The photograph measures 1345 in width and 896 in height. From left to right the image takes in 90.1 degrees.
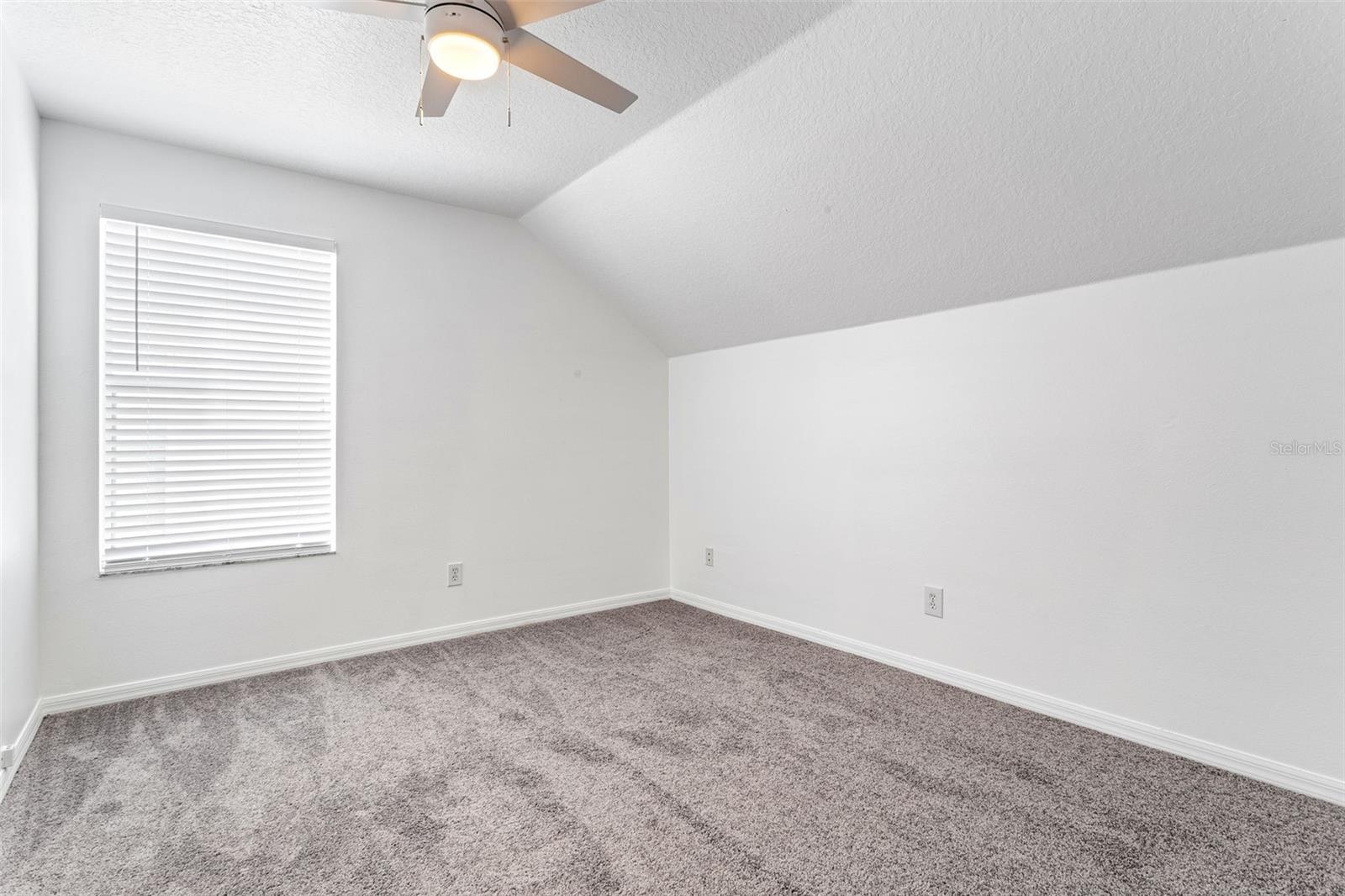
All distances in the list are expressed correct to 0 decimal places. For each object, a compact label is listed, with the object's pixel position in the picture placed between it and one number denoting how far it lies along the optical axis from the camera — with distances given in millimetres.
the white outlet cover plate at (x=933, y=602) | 2965
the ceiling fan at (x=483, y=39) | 1538
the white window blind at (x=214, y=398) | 2748
